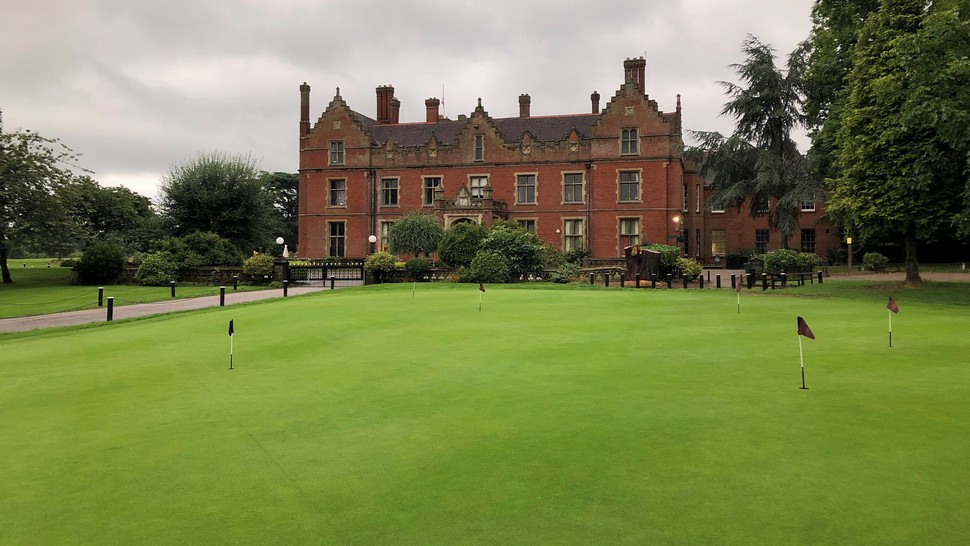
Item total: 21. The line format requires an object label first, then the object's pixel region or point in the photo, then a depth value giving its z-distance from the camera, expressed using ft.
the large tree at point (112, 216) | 154.30
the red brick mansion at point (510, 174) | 154.10
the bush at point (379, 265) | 115.24
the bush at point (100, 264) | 124.77
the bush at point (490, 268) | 108.99
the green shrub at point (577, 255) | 141.90
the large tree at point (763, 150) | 138.62
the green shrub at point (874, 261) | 137.80
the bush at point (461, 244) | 116.16
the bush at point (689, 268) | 107.55
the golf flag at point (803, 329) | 27.43
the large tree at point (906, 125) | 72.43
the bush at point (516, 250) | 111.86
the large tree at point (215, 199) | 147.64
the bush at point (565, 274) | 111.34
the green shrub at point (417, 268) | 116.37
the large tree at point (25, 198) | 125.18
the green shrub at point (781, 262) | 104.12
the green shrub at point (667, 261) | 107.76
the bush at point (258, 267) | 118.93
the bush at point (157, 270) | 121.33
